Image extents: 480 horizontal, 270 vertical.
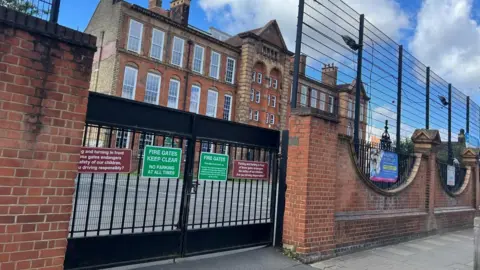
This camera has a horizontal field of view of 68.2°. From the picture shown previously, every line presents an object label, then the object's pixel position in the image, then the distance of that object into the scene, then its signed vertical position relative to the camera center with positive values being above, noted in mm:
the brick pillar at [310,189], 5980 -308
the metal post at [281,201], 6309 -574
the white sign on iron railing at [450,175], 12147 +274
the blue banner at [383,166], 8242 +270
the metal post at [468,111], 15273 +3125
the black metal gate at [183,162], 4227 -75
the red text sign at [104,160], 4020 -71
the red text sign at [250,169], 5766 -54
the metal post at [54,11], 3560 +1393
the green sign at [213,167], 5254 -59
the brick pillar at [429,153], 10102 +800
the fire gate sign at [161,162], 4582 -41
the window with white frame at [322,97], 45050 +9633
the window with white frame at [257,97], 38094 +7515
